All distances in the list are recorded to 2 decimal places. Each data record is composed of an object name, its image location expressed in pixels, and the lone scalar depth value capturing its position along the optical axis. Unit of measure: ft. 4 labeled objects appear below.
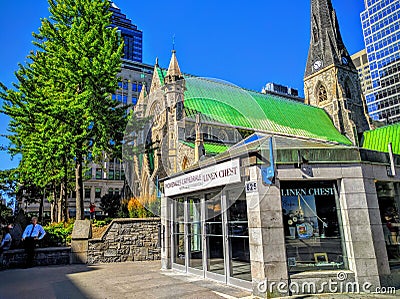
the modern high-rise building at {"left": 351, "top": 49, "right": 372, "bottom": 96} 349.41
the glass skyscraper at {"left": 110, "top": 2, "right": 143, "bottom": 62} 479.78
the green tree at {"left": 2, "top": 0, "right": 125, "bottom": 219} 53.93
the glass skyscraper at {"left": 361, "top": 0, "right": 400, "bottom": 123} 233.76
